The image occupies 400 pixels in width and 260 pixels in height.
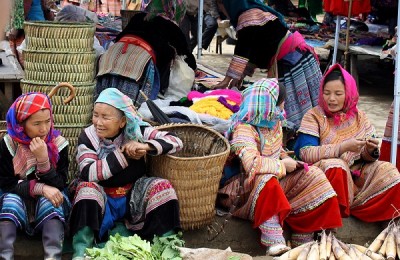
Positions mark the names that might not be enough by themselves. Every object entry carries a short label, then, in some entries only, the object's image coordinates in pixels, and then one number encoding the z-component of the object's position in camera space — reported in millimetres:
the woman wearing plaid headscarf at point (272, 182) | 4113
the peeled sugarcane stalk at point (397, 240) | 4120
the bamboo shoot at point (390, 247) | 4039
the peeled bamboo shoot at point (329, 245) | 3977
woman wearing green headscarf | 3803
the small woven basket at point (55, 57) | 4492
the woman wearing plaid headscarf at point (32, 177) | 3682
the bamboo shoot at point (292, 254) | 3944
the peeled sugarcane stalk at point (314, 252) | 3912
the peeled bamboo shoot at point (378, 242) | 4160
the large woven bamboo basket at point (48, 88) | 4535
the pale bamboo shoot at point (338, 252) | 3937
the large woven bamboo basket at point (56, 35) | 4473
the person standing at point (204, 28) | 9580
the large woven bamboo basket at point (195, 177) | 4039
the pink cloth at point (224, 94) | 5324
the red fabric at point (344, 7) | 10258
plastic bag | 5750
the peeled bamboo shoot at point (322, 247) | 3917
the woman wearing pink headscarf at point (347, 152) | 4395
